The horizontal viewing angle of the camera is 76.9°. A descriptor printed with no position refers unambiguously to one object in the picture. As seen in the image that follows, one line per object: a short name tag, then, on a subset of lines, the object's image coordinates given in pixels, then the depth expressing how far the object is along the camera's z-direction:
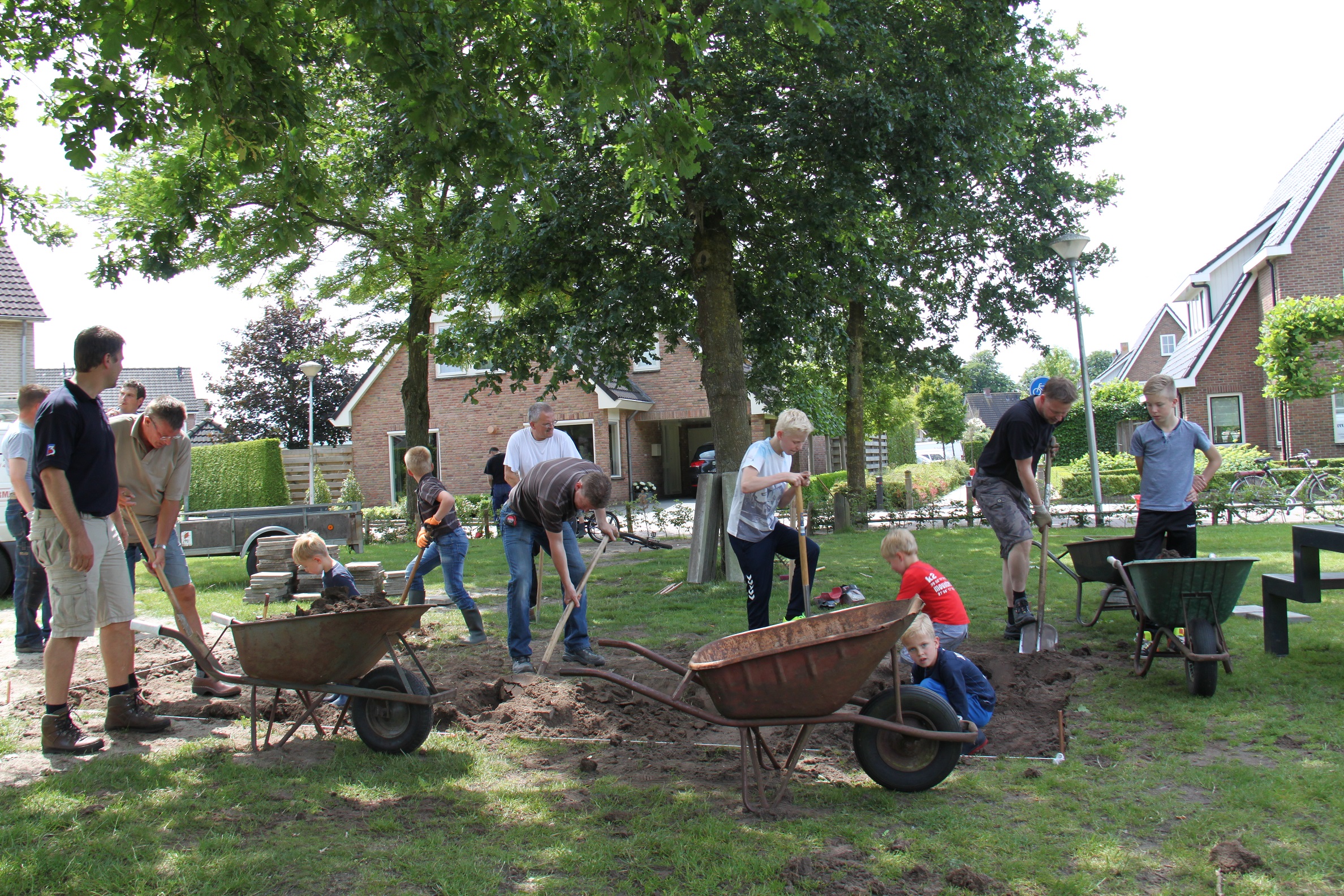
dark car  24.89
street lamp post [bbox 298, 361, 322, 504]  21.05
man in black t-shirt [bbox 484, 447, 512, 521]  12.05
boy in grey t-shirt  5.93
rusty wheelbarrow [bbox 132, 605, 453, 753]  3.89
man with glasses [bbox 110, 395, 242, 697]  5.32
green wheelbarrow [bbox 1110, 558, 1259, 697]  4.59
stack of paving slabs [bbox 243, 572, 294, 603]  8.98
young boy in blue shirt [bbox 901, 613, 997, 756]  3.96
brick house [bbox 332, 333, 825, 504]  25.22
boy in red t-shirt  4.45
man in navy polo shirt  4.12
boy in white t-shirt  5.49
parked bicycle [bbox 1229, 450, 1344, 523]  15.08
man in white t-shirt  7.05
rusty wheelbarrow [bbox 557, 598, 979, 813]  3.22
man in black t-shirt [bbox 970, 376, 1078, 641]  5.95
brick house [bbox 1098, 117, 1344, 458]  23.66
